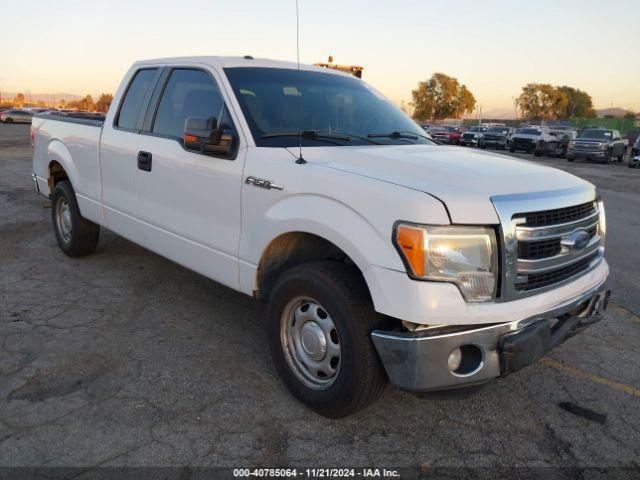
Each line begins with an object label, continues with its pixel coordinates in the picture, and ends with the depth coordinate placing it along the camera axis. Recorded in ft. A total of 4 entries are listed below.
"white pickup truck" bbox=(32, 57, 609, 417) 8.43
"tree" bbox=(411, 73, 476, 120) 351.87
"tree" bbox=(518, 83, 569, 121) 352.69
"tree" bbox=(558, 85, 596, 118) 358.23
